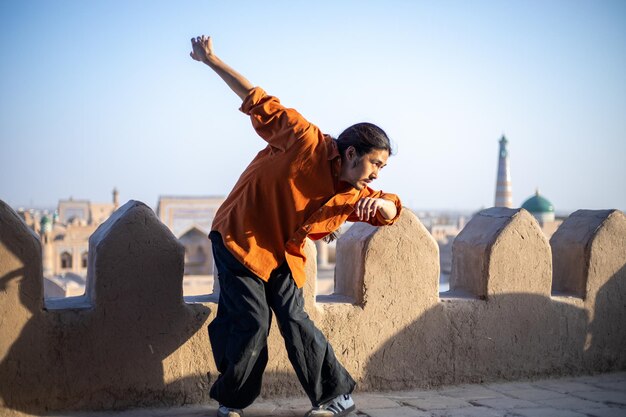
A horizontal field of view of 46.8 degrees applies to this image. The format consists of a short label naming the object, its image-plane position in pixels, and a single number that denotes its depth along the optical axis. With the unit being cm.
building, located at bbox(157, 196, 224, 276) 3281
